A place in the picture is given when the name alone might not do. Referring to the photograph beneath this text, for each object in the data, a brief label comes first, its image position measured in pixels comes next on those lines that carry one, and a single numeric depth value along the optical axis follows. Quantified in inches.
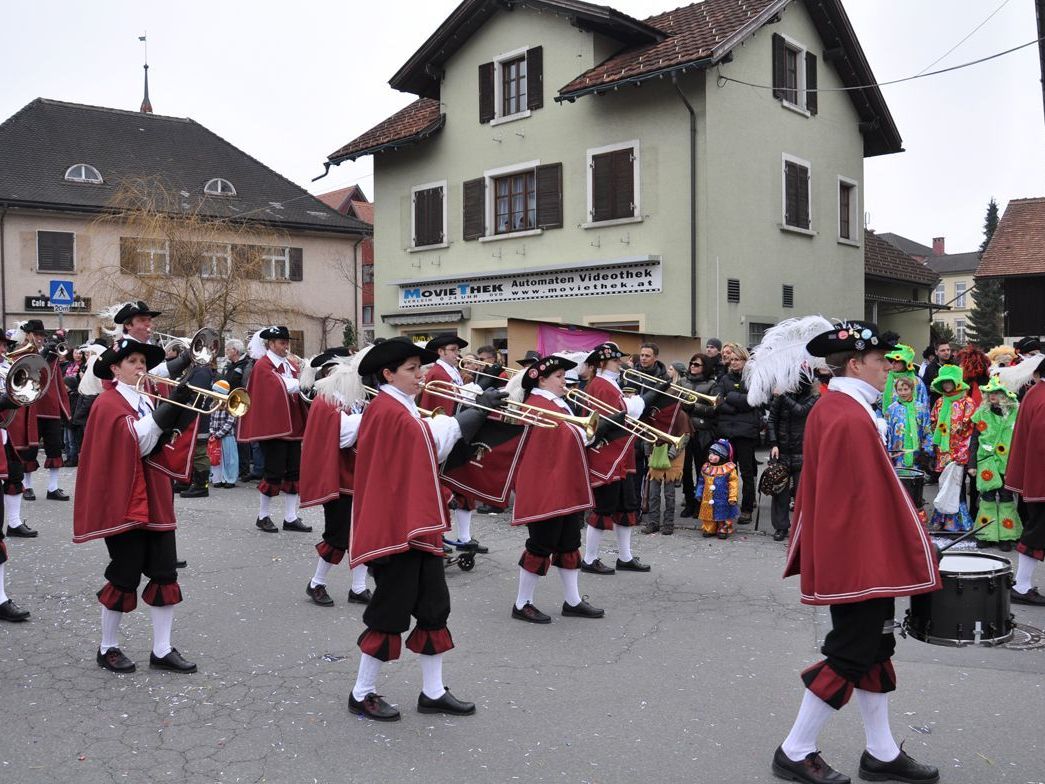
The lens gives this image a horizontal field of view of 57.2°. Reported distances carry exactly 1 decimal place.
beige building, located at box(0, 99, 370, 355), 1079.0
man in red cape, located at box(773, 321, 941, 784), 160.9
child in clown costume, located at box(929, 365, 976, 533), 370.6
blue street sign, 625.3
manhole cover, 239.9
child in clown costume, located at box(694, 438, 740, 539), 387.2
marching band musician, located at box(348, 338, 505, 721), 192.4
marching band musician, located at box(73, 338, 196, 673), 218.4
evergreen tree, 2645.2
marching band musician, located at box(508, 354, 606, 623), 266.8
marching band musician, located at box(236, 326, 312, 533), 406.0
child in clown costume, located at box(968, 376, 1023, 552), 350.0
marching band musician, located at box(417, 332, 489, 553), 348.2
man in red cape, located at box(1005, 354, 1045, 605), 275.7
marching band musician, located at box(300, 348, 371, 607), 288.4
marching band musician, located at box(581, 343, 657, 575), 315.0
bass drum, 167.6
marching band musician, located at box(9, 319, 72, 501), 406.9
